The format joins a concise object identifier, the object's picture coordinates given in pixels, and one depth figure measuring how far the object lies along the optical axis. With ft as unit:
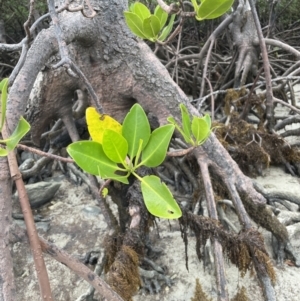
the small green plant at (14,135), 1.26
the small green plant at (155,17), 1.39
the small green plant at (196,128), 1.69
